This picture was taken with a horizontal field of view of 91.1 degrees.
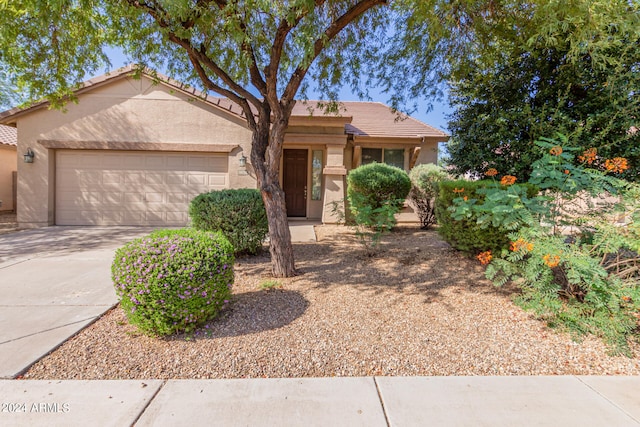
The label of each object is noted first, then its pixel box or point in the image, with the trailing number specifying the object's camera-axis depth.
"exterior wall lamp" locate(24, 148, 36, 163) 9.31
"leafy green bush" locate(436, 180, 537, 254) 5.02
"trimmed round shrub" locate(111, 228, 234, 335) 2.99
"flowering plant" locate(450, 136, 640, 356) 3.09
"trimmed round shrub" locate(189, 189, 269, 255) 5.66
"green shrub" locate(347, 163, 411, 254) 8.43
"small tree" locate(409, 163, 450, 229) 8.96
